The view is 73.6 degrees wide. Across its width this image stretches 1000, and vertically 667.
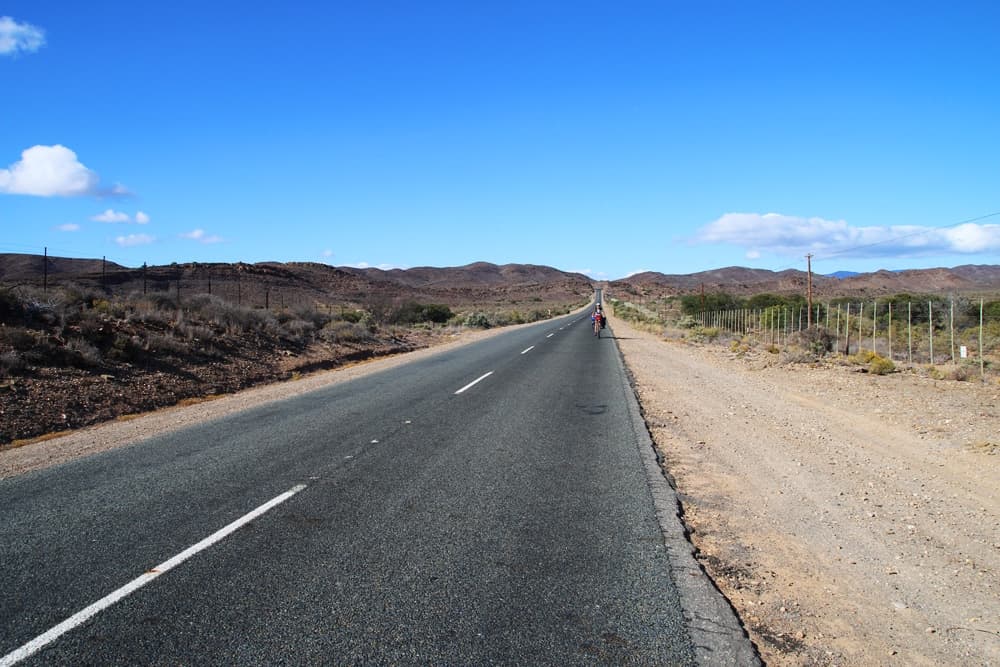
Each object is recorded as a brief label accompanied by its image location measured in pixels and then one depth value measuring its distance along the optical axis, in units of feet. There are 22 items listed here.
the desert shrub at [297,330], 84.17
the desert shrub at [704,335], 126.82
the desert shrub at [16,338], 47.37
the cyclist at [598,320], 130.45
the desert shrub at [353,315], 126.65
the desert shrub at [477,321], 183.52
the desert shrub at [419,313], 175.83
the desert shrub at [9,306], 52.13
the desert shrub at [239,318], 74.90
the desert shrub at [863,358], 66.14
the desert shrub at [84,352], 49.45
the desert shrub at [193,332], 65.05
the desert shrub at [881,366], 60.39
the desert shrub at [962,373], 54.44
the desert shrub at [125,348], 53.36
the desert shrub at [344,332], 94.22
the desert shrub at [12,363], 43.73
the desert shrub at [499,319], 203.15
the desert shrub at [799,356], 71.51
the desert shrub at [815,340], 83.93
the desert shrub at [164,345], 58.03
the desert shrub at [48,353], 47.45
